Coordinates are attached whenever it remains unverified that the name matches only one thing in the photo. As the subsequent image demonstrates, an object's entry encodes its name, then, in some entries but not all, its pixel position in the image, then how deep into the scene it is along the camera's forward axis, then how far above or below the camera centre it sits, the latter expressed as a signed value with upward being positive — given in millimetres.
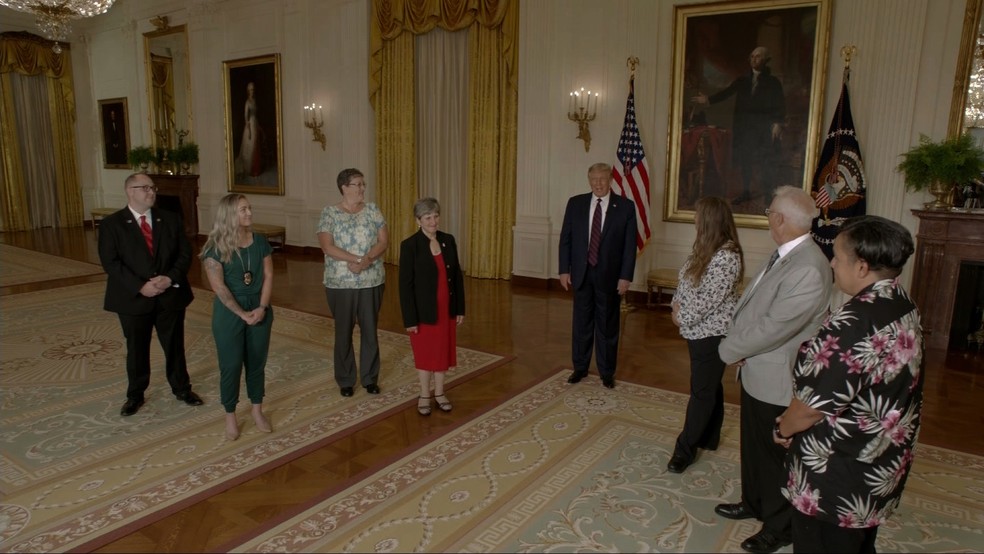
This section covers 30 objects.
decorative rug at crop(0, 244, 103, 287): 9609 -1830
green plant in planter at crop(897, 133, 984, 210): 5934 +78
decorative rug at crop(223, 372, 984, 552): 2975 -1729
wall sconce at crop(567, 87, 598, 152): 8359 +706
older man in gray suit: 2637 -701
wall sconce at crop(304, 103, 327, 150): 11312 +698
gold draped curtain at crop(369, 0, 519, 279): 9297 +802
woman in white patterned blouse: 3234 -705
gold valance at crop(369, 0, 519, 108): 9078 +2173
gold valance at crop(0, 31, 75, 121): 14516 +2234
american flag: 7738 -61
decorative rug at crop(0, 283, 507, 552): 3258 -1786
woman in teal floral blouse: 4559 -748
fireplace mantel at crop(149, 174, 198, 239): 13750 -737
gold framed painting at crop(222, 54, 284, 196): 12109 +666
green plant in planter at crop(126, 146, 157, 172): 13820 +21
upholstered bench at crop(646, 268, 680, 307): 7477 -1319
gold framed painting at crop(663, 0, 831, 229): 6930 +774
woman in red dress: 4180 -844
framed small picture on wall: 15289 +605
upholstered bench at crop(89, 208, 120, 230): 14922 -1330
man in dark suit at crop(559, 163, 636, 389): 4746 -708
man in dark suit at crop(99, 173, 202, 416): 4297 -824
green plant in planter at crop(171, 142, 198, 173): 13469 +77
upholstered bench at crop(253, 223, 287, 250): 12078 -1363
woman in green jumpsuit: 3816 -844
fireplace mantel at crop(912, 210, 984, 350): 6059 -829
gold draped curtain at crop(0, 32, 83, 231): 14688 +643
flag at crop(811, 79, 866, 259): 6676 -84
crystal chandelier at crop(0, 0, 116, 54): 8623 +1995
